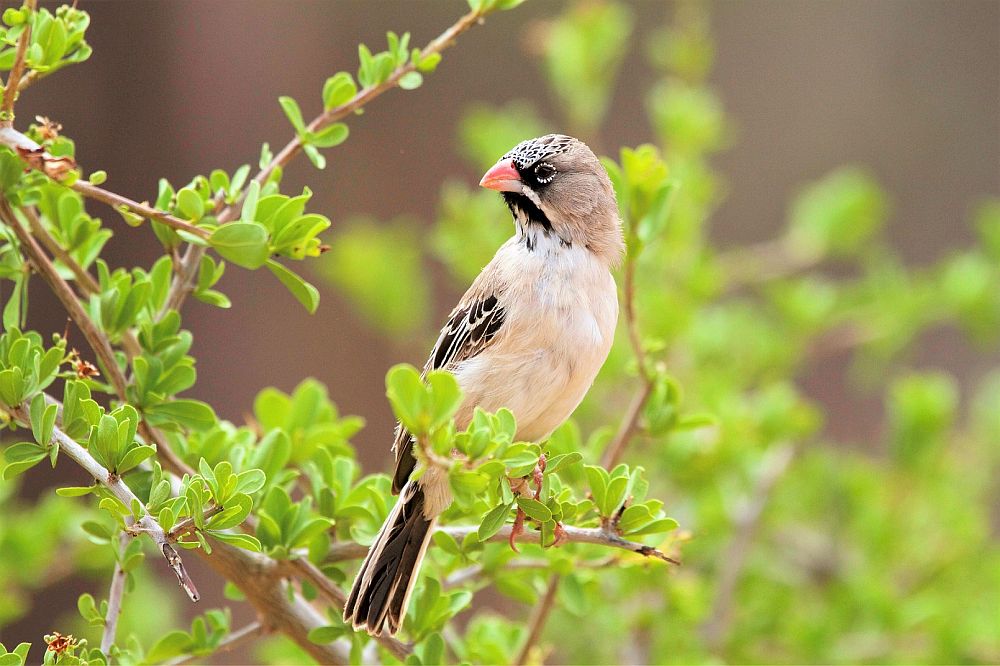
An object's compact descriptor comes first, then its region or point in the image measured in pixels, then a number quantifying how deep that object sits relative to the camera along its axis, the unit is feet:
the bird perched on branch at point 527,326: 10.73
